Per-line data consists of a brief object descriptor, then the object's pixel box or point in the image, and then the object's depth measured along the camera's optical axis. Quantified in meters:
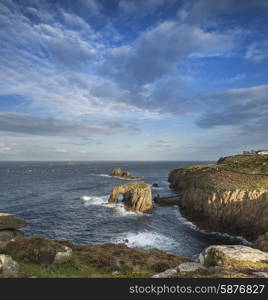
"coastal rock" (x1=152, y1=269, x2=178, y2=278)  14.08
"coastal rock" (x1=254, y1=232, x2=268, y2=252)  23.32
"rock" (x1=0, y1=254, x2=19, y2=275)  14.31
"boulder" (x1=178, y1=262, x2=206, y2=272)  15.38
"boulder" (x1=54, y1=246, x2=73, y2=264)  17.61
